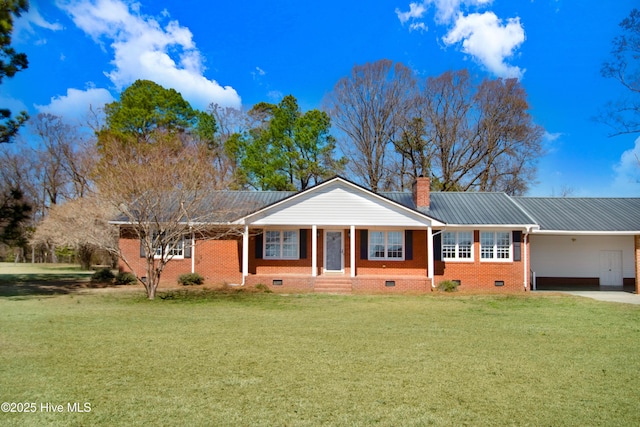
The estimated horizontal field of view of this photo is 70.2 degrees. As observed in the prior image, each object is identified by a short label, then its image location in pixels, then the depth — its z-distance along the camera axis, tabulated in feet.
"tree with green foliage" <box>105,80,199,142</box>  105.91
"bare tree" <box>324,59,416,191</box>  117.70
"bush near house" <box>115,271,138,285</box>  68.13
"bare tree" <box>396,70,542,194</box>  113.91
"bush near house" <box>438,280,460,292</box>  63.00
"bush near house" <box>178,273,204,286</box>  66.12
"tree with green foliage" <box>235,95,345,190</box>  111.14
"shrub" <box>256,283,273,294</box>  60.79
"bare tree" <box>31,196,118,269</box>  53.16
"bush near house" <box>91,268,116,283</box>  69.56
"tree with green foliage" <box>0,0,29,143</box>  49.44
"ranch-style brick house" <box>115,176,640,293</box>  65.16
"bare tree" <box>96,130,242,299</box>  49.39
